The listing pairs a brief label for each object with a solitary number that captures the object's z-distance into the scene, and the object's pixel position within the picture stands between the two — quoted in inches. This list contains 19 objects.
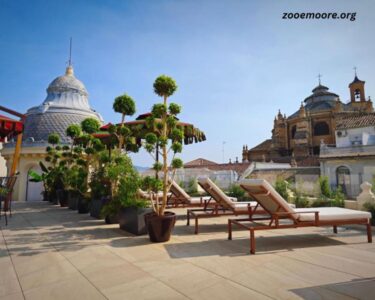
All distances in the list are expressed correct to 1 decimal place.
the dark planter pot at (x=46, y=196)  547.9
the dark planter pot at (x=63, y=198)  440.5
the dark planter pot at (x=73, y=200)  384.1
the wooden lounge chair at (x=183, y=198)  303.9
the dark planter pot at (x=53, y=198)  485.1
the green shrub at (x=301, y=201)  322.0
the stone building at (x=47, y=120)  633.6
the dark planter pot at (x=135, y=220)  204.1
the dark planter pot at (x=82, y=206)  342.3
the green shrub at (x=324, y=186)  359.3
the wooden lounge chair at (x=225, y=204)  228.1
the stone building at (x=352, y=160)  843.0
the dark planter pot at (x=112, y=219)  261.0
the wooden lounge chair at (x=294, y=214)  164.9
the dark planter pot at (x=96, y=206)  288.0
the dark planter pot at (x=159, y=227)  181.2
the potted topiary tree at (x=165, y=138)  185.8
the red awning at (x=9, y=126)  265.7
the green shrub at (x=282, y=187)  343.8
